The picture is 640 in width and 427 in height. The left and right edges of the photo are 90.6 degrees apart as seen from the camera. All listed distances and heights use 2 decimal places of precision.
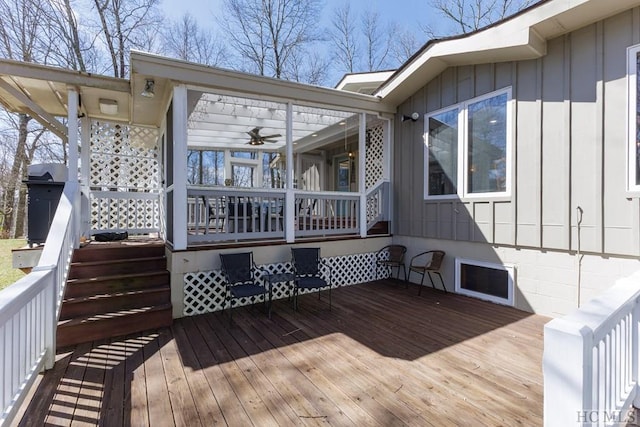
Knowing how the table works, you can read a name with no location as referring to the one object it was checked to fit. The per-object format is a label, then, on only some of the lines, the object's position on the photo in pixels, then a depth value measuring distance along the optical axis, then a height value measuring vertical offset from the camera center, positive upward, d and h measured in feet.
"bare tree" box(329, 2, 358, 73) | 49.44 +27.12
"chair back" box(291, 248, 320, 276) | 17.20 -2.74
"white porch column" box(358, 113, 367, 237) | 20.54 +2.21
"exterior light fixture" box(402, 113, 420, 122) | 20.47 +6.20
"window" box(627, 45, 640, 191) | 12.14 +3.46
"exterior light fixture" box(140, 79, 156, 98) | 14.80 +5.88
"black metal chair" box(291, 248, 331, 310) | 16.60 -2.90
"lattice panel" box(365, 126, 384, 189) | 24.81 +4.38
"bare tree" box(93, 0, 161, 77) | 38.96 +23.61
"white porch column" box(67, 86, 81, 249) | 15.22 +3.31
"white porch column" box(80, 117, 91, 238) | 19.56 +2.38
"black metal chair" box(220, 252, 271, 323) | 14.07 -3.12
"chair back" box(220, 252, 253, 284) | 14.96 -2.75
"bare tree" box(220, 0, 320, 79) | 46.06 +26.67
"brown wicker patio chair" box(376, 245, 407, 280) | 20.92 -3.17
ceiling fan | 25.61 +6.15
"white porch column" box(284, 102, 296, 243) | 17.93 +0.06
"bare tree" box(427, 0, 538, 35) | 41.47 +26.70
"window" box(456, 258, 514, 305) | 16.44 -3.83
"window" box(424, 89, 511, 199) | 16.32 +3.55
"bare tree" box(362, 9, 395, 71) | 49.55 +26.79
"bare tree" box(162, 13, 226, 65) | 44.83 +24.69
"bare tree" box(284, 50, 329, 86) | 48.01 +22.03
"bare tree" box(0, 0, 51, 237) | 34.88 +18.21
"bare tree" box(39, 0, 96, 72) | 36.50 +20.90
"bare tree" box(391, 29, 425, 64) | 48.60 +25.74
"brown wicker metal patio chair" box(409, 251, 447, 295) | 18.56 -3.25
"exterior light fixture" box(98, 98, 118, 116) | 17.60 +6.03
